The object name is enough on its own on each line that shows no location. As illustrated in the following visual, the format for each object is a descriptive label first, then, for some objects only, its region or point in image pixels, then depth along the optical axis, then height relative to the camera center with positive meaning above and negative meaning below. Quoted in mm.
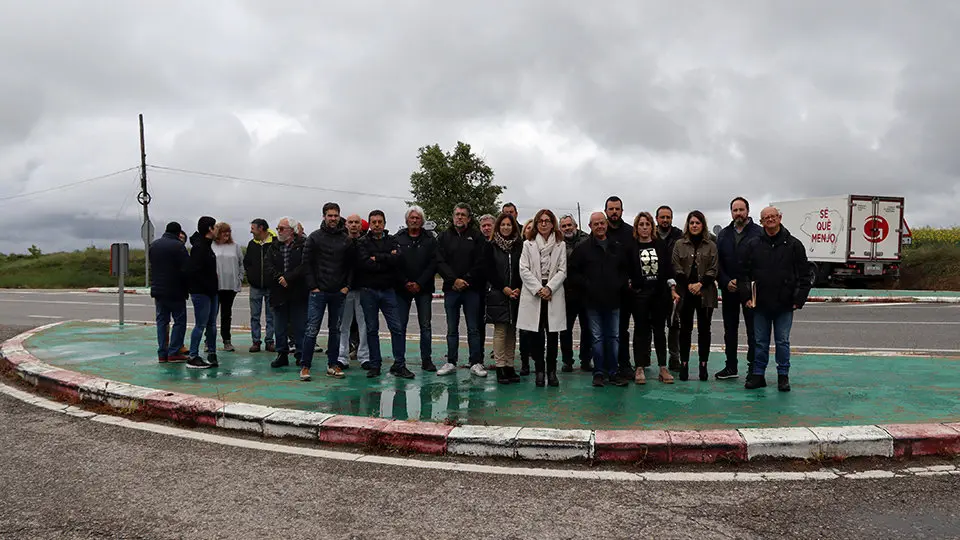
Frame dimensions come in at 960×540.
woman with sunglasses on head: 6523 -195
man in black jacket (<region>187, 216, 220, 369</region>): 7762 -181
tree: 43969 +5731
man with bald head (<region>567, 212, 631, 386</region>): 6383 -158
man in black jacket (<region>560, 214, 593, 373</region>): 7188 -669
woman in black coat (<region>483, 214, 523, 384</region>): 6688 -246
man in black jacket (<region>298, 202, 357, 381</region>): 6859 -22
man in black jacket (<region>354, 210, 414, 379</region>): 6934 -160
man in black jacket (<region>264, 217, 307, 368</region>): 7801 -220
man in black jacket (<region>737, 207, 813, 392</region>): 6258 -158
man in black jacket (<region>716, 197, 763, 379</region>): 6707 -2
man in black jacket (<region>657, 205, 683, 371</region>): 7125 +314
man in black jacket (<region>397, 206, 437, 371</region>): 7215 +20
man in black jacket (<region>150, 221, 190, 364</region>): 7773 -204
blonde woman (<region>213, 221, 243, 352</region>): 8594 +63
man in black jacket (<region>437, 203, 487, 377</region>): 6996 -54
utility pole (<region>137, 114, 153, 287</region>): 25547 +2761
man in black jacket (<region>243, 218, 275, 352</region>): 8734 +11
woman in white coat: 6434 -128
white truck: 22453 +1087
